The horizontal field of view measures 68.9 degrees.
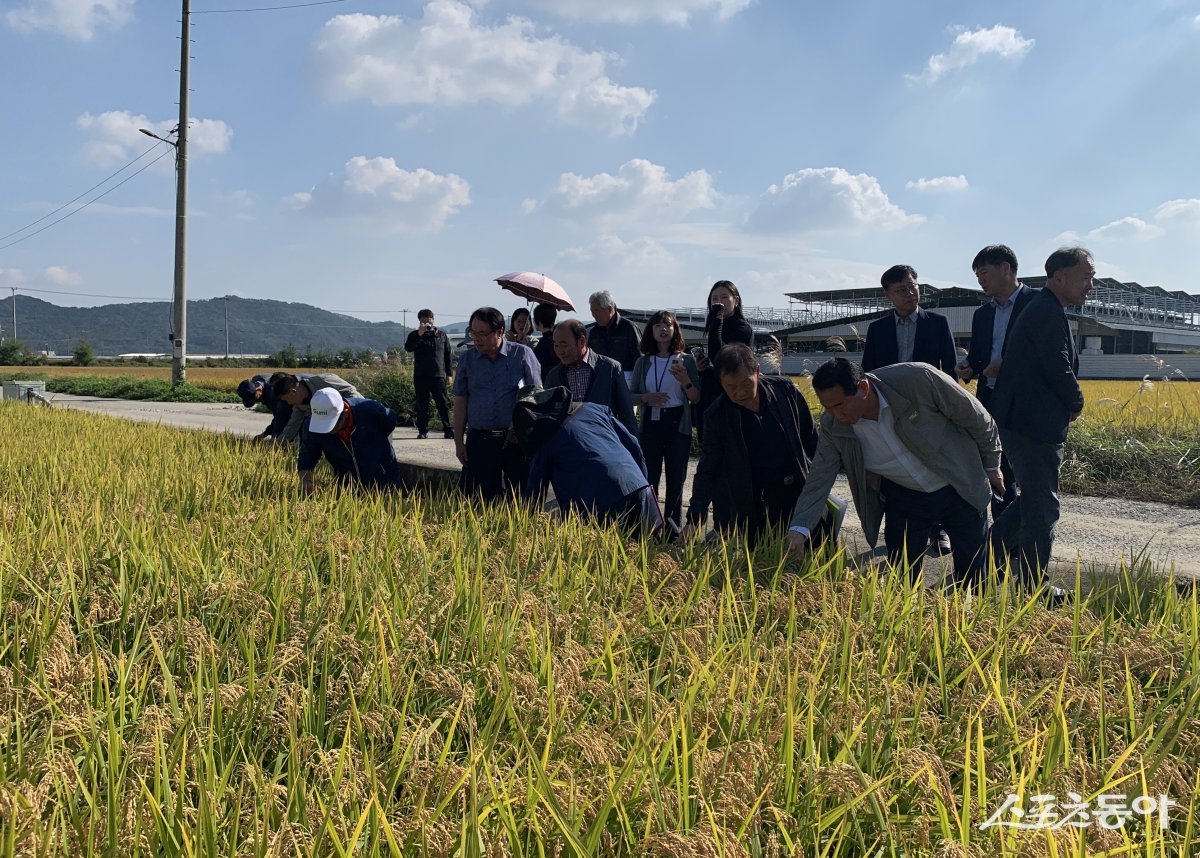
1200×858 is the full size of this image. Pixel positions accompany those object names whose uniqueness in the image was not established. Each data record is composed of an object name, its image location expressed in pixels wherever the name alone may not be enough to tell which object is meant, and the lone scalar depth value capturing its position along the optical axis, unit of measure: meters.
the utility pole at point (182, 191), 20.38
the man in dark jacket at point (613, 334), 6.17
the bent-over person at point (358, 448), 5.12
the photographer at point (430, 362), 10.23
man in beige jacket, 3.46
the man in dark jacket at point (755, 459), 4.04
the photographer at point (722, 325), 5.66
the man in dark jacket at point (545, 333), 6.52
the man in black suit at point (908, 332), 5.07
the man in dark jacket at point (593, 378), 5.10
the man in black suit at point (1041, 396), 3.86
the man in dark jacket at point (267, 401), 6.42
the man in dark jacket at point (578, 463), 4.16
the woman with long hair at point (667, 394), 5.44
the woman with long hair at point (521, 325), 7.87
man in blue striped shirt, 5.29
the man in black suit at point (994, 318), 4.75
